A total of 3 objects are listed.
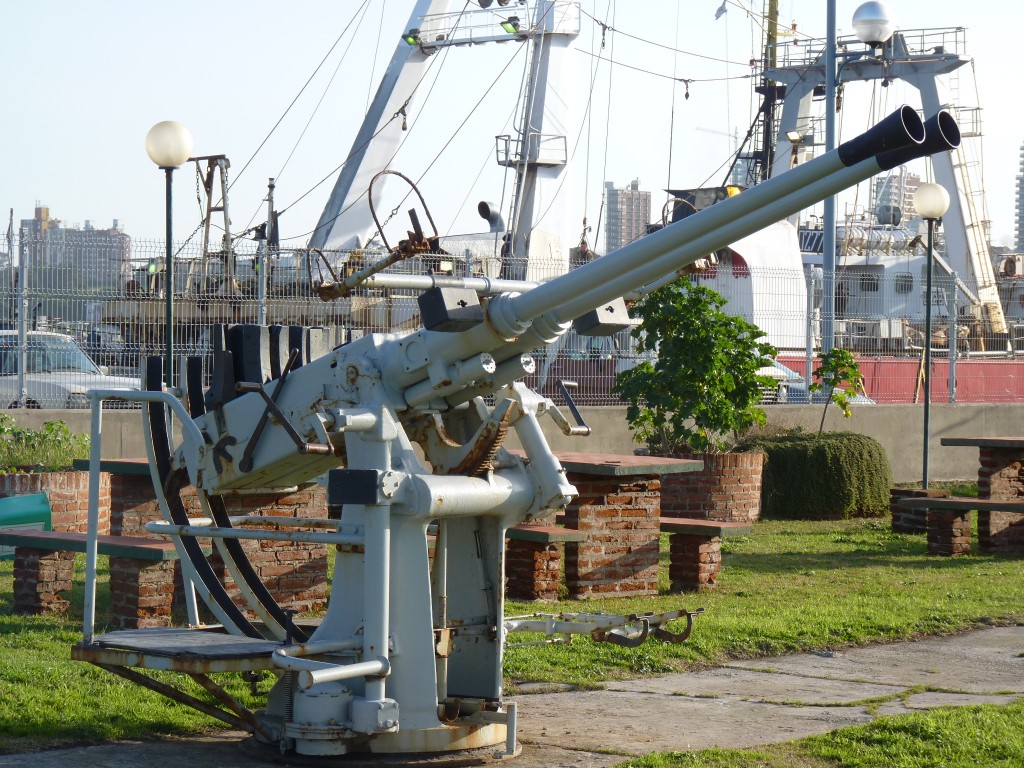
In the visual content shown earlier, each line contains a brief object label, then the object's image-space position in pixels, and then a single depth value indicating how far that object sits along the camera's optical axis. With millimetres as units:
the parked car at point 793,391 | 20141
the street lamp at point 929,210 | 17578
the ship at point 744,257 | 16219
